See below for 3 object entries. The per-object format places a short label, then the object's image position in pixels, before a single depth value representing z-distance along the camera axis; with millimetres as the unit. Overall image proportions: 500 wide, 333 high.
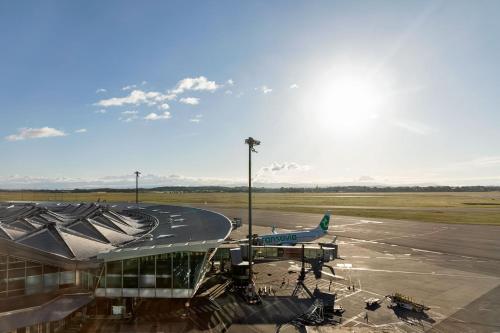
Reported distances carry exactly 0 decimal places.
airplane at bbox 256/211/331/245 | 62625
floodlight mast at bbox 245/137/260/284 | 39988
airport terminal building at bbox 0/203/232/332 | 27734
